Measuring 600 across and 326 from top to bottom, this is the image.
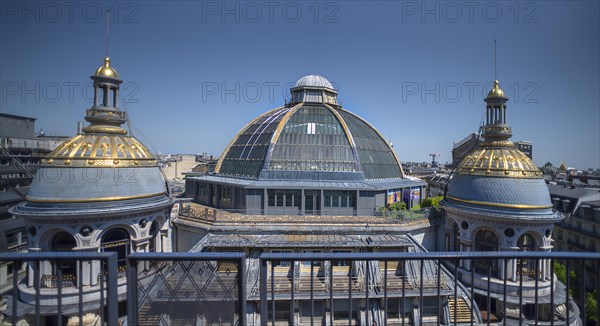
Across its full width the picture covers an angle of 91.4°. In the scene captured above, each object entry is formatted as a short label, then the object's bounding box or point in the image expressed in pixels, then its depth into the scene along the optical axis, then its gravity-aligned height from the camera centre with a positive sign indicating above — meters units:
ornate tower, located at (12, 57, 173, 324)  18.73 -2.76
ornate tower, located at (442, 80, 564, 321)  21.03 -3.59
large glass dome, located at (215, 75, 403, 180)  30.84 +1.71
